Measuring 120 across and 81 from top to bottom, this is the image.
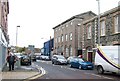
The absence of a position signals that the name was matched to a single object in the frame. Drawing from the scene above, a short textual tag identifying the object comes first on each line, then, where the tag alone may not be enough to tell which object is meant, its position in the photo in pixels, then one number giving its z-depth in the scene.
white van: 11.27
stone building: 17.78
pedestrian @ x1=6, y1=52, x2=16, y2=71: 13.17
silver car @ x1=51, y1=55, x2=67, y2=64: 21.96
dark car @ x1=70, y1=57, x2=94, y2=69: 15.95
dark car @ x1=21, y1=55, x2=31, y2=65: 20.20
